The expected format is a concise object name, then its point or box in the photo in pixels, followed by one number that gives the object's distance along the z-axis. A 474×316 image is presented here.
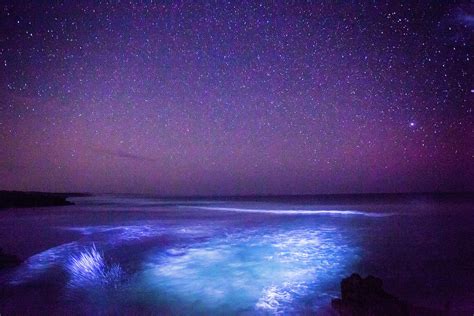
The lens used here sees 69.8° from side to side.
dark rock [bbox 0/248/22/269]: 10.34
